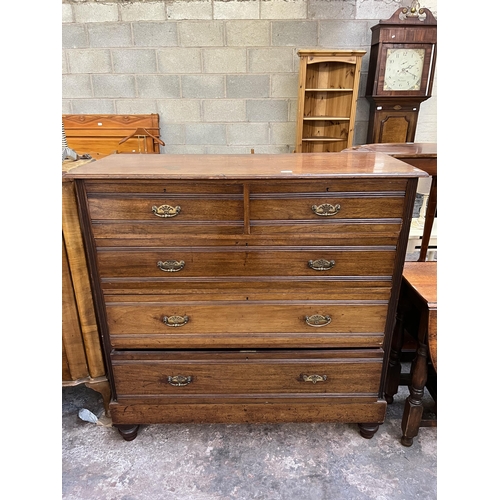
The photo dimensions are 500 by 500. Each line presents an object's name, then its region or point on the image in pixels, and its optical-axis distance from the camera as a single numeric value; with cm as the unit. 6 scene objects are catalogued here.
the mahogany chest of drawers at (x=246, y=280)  127
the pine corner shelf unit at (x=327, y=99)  338
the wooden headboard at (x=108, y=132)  374
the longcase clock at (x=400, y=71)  326
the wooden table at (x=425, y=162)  176
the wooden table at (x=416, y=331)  138
